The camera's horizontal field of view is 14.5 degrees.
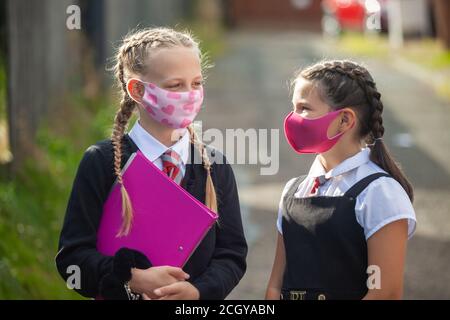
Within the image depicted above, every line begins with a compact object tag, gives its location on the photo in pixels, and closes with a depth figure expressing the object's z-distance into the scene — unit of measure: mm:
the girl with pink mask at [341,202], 5225
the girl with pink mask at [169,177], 5200
